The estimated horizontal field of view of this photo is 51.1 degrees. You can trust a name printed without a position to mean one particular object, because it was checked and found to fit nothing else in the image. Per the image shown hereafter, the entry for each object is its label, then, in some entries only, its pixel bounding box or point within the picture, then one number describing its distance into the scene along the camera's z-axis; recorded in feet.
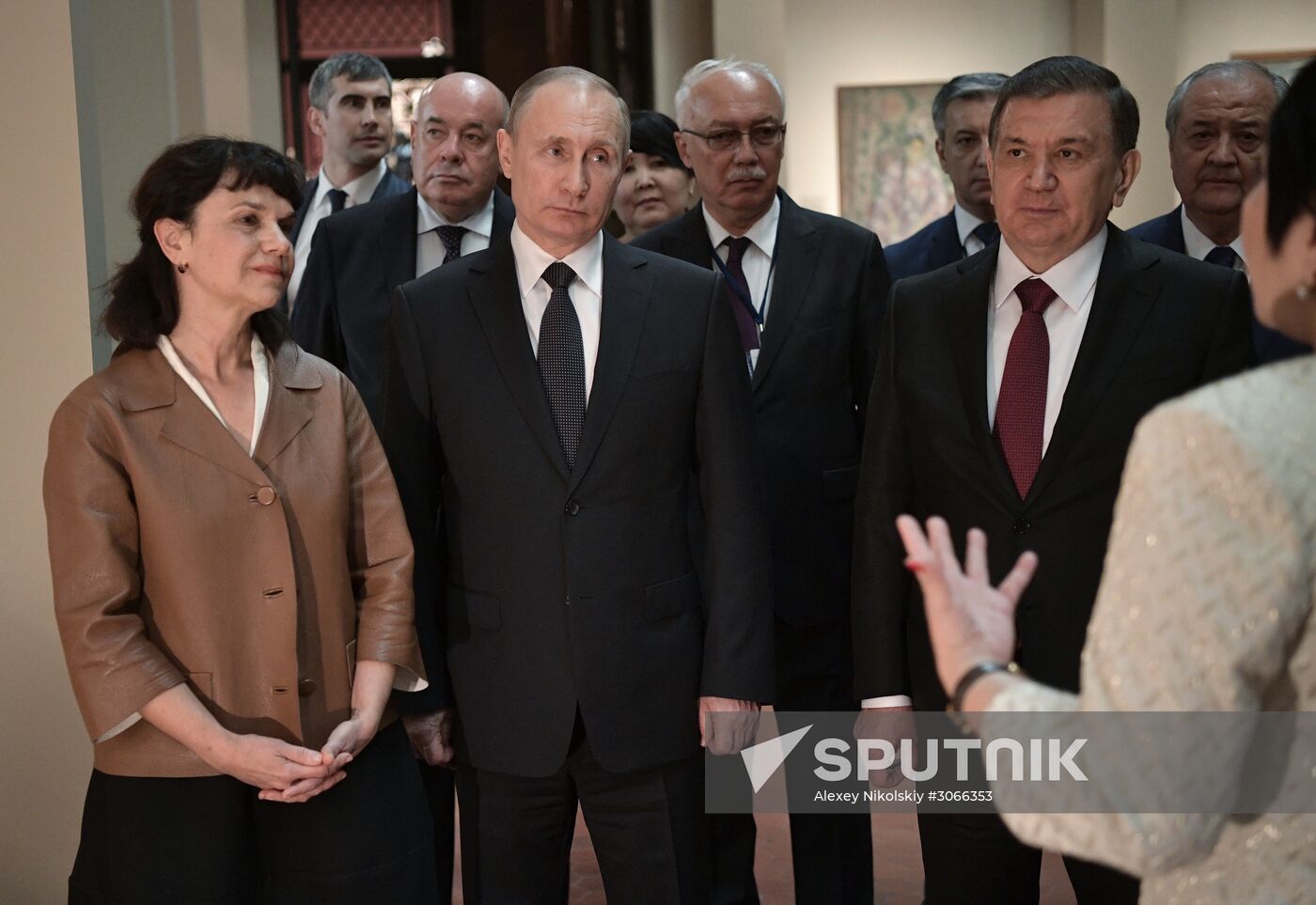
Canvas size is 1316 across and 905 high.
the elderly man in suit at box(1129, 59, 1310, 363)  11.46
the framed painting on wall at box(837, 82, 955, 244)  28.76
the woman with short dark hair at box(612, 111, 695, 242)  14.66
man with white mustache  10.73
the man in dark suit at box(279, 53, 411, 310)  16.57
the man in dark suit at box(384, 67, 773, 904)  8.31
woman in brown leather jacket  7.38
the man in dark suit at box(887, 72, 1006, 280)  13.62
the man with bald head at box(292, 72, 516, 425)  11.73
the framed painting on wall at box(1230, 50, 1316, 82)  28.81
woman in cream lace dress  3.91
